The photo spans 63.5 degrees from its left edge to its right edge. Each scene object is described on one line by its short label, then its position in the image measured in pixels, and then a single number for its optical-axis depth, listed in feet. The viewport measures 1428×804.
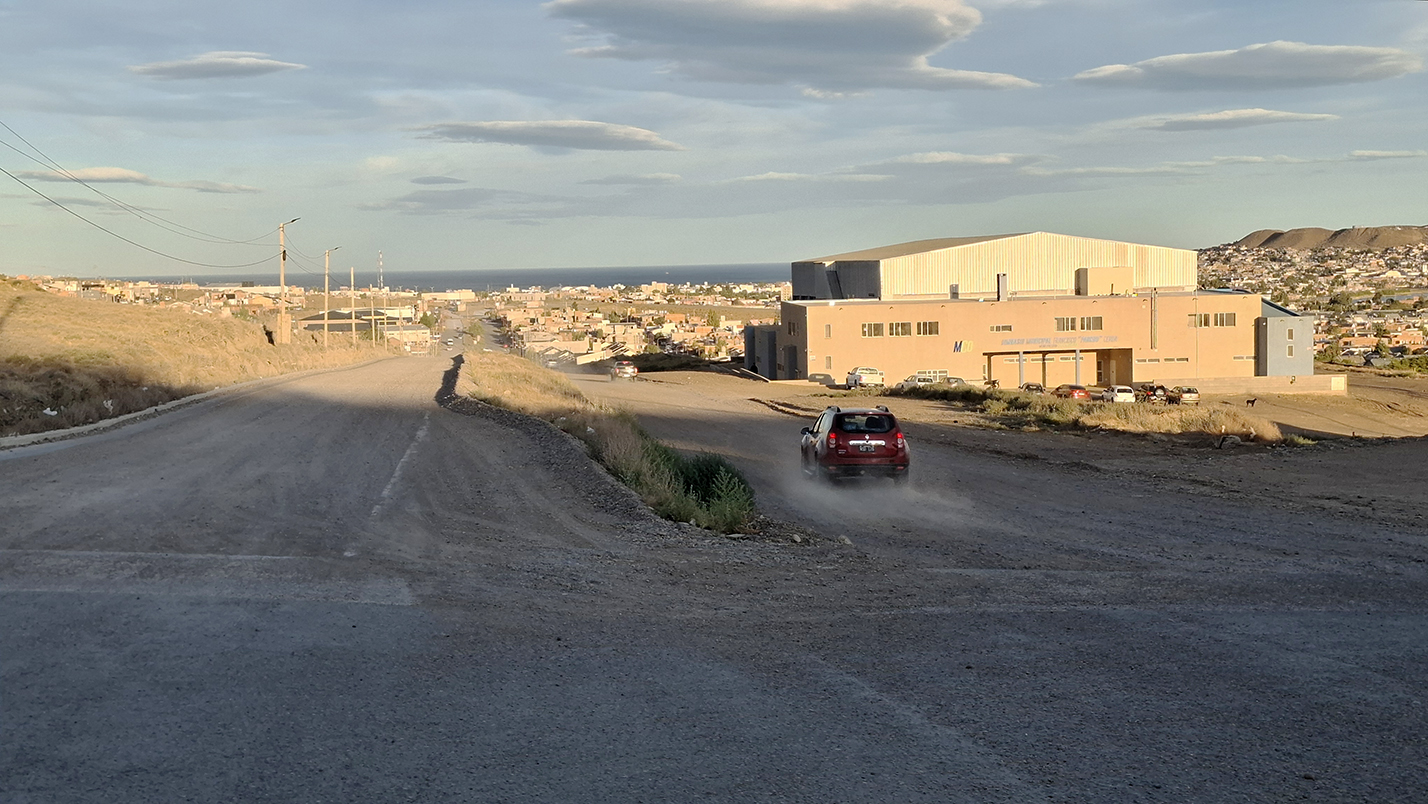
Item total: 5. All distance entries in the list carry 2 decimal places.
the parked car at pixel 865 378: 234.58
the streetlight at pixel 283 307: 200.75
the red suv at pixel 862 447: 64.80
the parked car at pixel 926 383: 212.91
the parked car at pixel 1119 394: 195.31
